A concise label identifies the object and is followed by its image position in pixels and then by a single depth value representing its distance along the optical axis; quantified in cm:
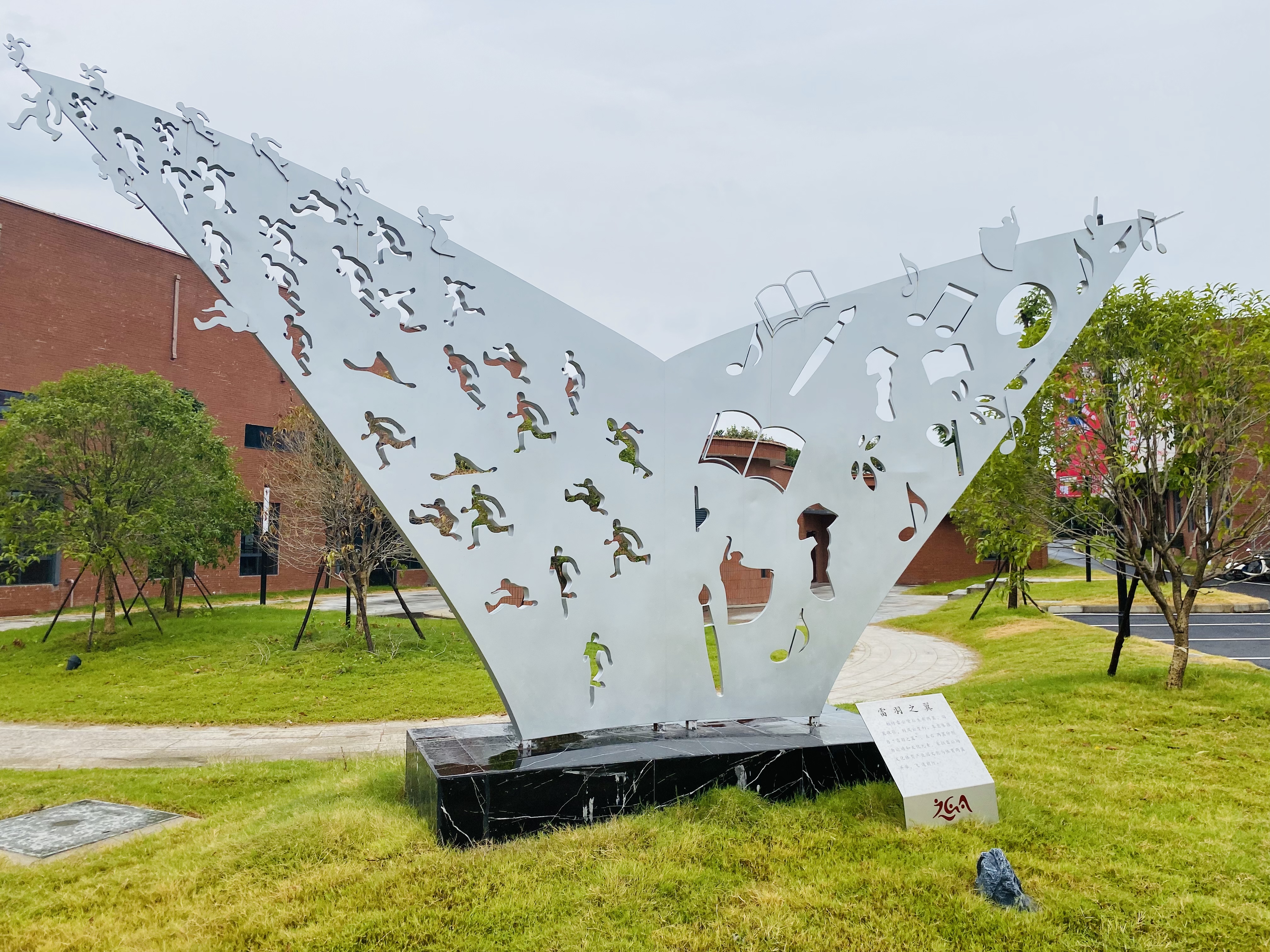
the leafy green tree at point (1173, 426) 907
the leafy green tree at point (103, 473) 1435
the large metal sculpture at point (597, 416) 514
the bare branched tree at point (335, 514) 1369
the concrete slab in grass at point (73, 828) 538
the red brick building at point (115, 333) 2200
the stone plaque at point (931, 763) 509
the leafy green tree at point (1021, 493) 1002
